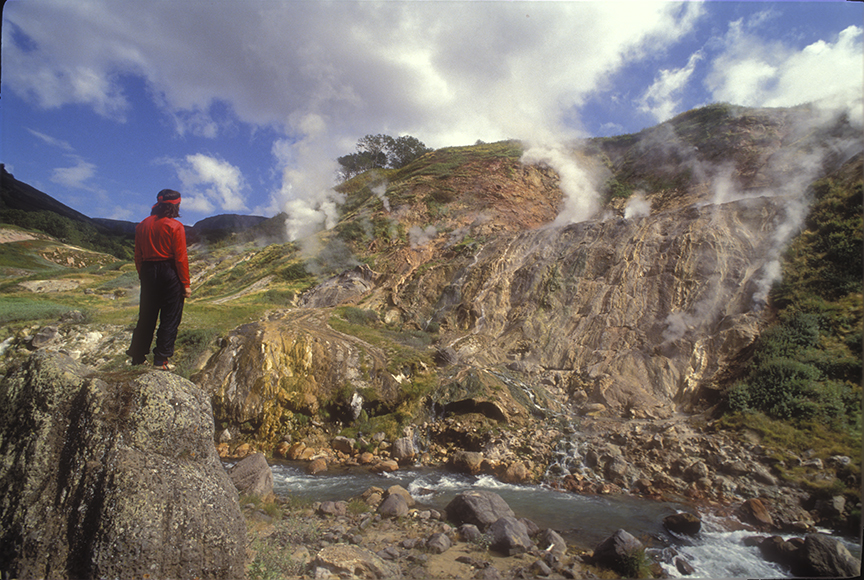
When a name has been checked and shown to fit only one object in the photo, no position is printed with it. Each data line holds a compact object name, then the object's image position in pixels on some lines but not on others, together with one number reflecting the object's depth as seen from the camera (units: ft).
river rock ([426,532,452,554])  23.86
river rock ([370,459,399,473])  41.11
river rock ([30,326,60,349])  52.05
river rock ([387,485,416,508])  31.78
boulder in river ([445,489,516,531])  27.71
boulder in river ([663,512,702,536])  28.53
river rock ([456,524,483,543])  25.89
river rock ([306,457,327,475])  39.77
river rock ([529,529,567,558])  24.81
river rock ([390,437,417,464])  43.93
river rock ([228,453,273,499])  29.00
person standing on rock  15.83
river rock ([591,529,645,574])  23.20
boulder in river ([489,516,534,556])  24.27
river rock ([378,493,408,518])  29.14
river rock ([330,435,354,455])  45.29
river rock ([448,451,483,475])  40.65
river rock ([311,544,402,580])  19.06
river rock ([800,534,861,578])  22.35
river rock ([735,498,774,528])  29.43
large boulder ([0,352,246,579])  13.03
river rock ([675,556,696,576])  23.85
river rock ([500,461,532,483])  38.83
